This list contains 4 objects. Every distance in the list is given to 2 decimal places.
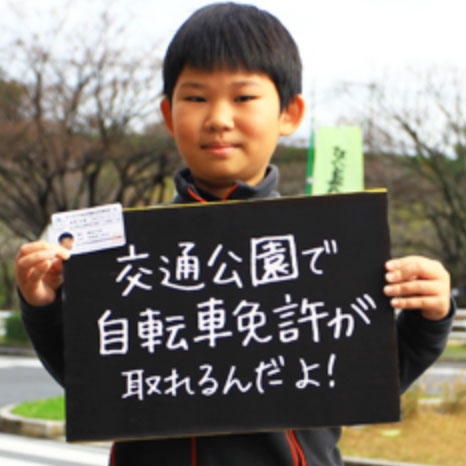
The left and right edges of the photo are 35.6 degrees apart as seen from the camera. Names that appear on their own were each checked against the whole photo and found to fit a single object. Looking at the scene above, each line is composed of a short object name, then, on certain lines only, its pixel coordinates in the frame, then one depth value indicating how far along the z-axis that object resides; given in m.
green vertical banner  5.79
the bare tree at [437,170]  17.14
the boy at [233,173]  1.50
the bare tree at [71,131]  15.52
